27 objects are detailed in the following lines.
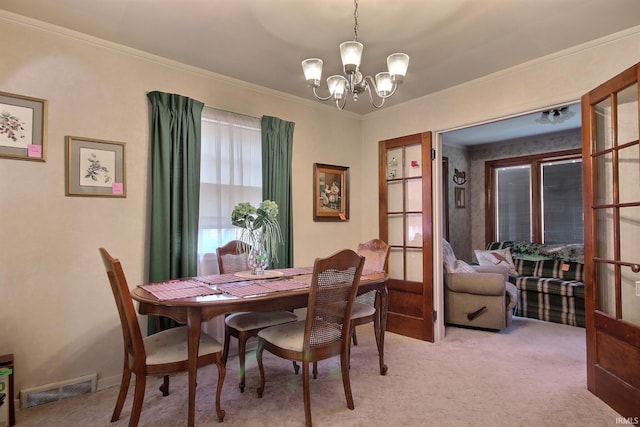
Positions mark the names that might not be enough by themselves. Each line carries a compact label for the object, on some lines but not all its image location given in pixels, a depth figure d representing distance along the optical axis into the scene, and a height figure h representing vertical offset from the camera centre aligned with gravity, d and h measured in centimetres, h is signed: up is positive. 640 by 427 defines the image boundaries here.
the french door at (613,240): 211 -15
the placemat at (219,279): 243 -44
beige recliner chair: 377 -89
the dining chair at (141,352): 180 -75
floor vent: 223 -116
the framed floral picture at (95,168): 245 +37
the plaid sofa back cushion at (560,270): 439 -69
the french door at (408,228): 356 -12
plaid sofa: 411 -82
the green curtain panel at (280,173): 340 +44
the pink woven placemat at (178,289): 200 -44
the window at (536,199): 526 +30
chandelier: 189 +85
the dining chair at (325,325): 200 -66
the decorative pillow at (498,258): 494 -60
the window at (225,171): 307 +43
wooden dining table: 185 -46
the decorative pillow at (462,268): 407 -61
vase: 263 -31
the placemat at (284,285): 222 -45
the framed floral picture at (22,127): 223 +60
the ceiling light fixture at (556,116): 387 +116
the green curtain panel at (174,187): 272 +25
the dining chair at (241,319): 245 -77
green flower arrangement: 252 -2
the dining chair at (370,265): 273 -43
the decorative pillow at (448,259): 404 -50
